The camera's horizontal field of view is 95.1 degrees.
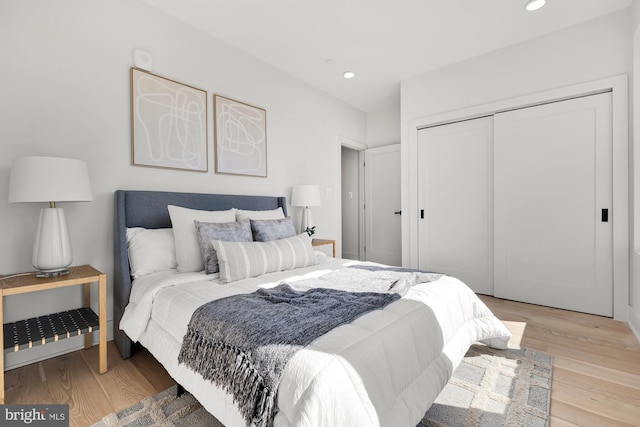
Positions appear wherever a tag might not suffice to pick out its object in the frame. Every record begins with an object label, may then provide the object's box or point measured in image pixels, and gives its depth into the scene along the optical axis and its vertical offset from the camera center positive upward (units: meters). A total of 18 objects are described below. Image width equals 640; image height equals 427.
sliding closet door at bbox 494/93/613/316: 2.71 +0.04
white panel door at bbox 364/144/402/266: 4.82 +0.07
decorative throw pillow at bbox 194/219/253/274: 2.04 -0.18
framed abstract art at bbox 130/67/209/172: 2.35 +0.76
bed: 0.91 -0.53
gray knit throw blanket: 0.98 -0.48
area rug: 1.38 -1.00
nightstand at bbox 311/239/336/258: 3.47 -0.39
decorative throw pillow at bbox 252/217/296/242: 2.40 -0.16
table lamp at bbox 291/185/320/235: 3.53 +0.15
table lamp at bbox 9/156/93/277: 1.66 +0.11
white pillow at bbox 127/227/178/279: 2.07 -0.29
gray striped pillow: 1.90 -0.33
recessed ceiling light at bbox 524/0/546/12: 2.43 +1.72
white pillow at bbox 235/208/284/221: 2.61 -0.04
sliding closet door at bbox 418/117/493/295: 3.39 +0.10
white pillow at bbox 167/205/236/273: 2.10 -0.20
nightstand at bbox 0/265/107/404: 1.56 -0.68
